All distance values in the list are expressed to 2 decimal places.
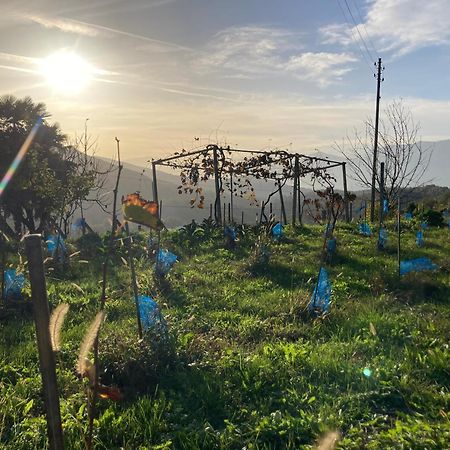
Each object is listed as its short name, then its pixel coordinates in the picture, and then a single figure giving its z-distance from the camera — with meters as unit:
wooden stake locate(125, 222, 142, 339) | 3.28
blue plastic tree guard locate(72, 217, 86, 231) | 12.00
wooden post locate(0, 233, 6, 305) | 4.84
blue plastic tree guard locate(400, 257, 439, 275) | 5.57
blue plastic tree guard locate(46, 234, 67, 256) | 7.71
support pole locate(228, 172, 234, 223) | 12.90
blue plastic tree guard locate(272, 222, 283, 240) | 9.77
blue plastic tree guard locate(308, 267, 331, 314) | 4.54
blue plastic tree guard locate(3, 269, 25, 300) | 5.17
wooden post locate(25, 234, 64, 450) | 1.51
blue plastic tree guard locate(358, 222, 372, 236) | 10.38
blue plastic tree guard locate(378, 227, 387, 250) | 8.48
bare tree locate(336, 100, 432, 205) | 17.64
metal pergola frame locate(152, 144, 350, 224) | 11.81
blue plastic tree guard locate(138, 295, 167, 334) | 3.67
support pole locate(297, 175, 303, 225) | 13.02
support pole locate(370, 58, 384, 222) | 17.06
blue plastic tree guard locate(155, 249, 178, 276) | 6.29
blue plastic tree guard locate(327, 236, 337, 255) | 7.82
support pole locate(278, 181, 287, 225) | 13.07
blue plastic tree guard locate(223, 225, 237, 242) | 9.31
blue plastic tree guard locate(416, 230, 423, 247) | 8.84
